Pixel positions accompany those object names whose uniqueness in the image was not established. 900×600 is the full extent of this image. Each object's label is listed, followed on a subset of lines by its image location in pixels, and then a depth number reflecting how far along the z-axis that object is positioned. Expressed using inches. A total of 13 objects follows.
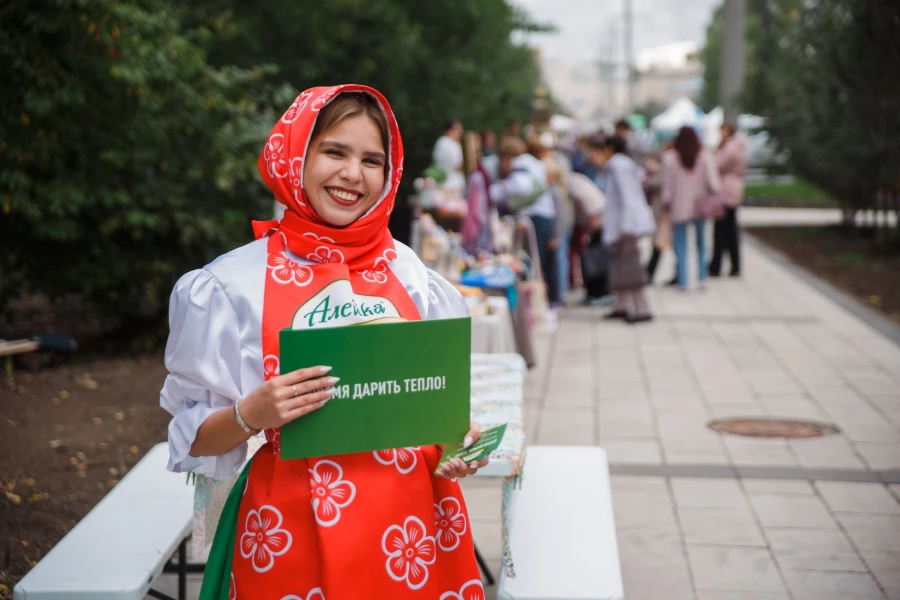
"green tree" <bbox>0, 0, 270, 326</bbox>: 259.8
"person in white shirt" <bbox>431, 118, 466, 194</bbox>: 498.0
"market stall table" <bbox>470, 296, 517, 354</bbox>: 262.7
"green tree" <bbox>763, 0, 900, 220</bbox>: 205.6
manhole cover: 268.2
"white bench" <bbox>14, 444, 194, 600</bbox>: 121.6
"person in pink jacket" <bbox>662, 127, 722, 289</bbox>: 517.0
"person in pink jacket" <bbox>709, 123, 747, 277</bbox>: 569.0
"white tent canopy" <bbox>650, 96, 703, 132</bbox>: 1364.4
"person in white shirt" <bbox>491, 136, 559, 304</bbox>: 416.2
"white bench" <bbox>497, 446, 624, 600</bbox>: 124.6
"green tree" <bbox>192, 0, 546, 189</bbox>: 516.7
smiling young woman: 87.3
